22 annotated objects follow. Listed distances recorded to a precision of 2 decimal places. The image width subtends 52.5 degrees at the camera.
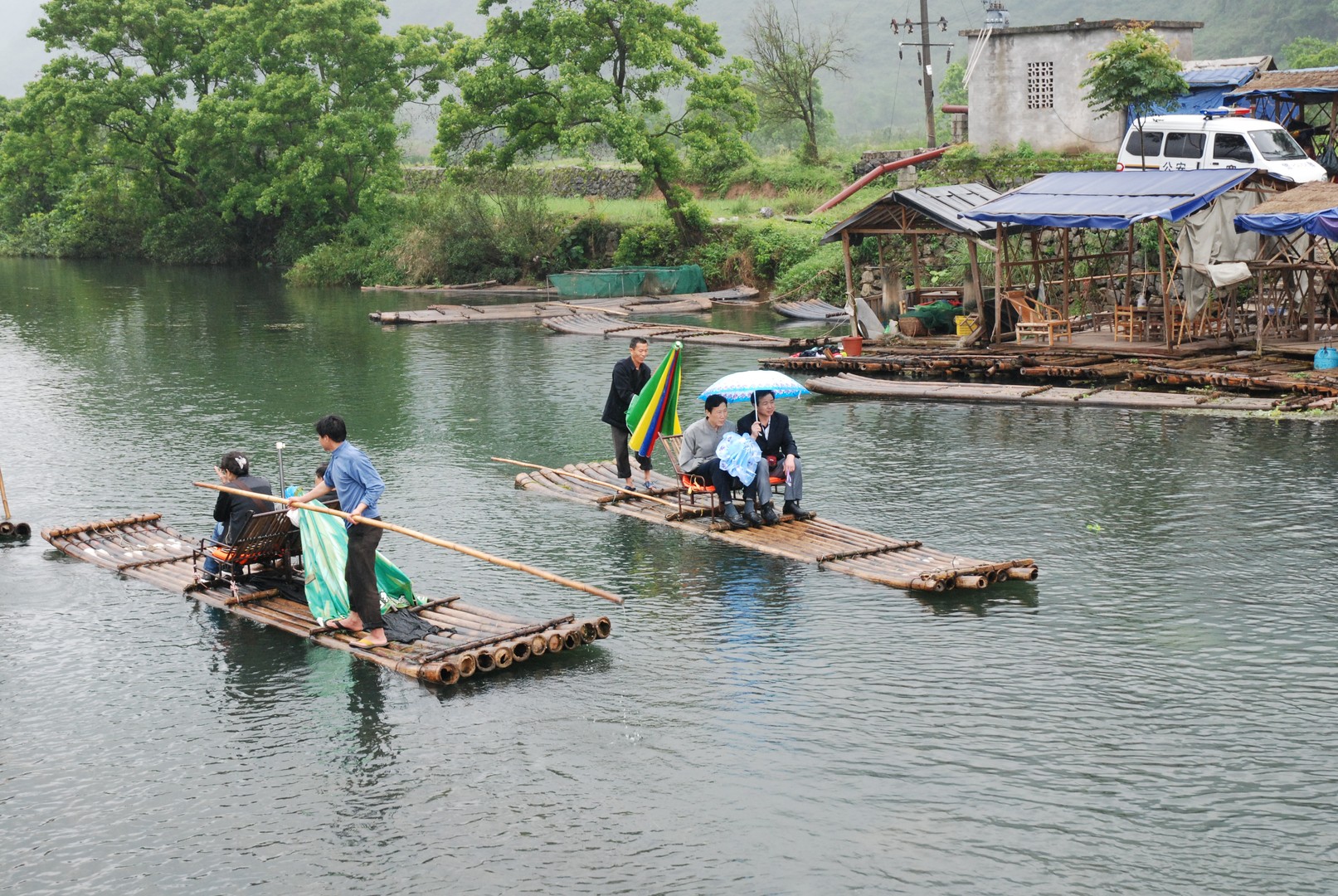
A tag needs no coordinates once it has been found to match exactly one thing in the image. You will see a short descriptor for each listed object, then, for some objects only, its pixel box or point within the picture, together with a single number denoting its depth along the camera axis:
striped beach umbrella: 17.92
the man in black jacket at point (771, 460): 16.47
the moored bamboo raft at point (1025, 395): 22.98
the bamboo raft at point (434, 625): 12.21
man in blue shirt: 12.56
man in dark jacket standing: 18.17
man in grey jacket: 16.59
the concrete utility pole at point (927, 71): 47.28
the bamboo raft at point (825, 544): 14.34
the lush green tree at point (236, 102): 58.75
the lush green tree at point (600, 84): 46.31
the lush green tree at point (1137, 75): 37.84
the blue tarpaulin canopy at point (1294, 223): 23.16
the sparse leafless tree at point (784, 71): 61.97
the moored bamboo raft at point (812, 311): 39.09
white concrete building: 42.91
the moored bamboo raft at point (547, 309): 41.66
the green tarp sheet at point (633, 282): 46.97
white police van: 32.62
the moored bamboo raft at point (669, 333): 32.81
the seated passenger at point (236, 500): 14.20
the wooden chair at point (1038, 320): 27.80
